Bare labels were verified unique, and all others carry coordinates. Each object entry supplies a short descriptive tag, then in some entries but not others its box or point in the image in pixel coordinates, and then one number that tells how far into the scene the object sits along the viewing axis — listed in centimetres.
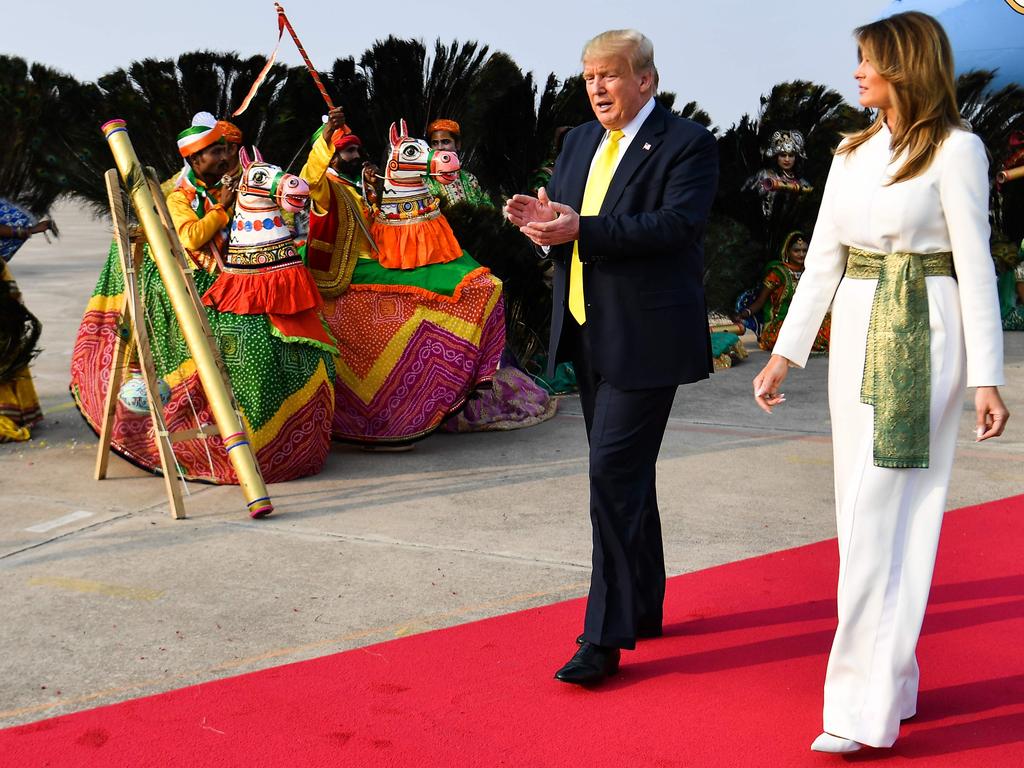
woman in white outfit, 284
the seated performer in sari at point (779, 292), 1025
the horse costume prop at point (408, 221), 643
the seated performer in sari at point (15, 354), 664
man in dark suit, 341
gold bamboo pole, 529
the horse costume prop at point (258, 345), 571
